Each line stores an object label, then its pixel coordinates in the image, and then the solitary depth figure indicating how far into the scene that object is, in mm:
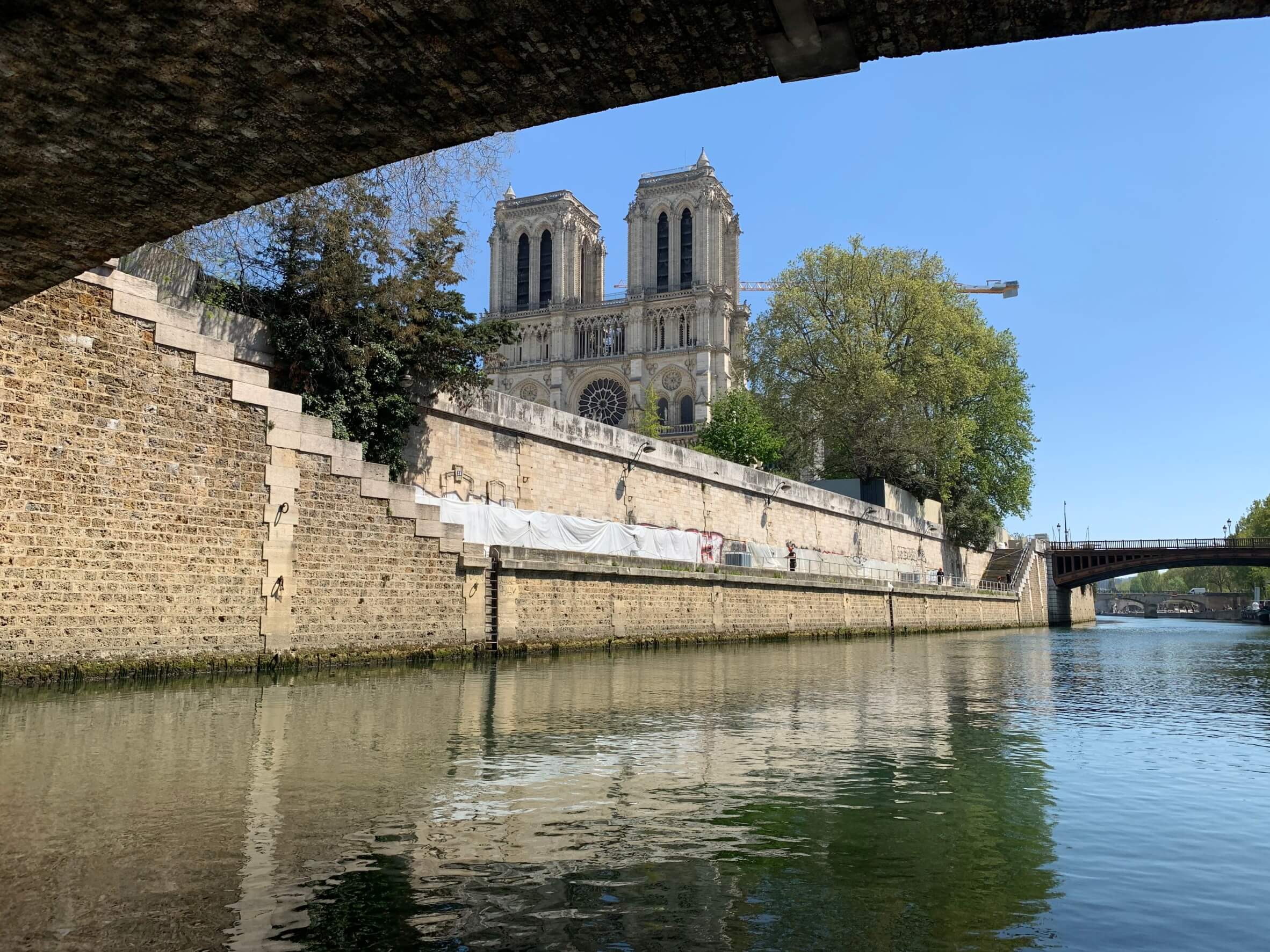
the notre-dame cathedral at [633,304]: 91438
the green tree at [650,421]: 72688
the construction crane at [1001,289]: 122750
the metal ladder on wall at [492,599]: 19672
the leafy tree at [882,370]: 49312
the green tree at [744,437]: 58344
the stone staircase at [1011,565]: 62250
